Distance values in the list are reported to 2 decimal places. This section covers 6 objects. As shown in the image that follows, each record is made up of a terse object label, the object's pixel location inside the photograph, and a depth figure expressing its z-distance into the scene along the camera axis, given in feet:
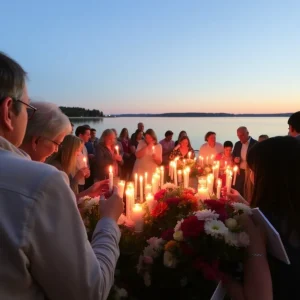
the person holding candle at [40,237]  3.11
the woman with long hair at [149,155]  25.25
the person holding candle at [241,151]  26.45
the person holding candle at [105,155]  23.12
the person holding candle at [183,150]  26.29
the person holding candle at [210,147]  27.99
